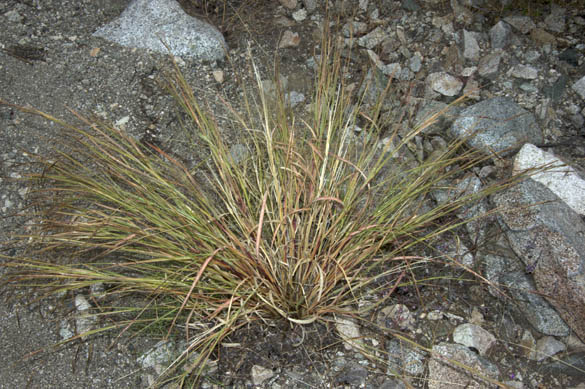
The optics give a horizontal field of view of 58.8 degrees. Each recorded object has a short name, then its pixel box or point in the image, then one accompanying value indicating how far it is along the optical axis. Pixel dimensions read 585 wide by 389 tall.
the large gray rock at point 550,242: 1.62
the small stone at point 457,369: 1.50
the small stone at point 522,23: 2.37
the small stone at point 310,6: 2.58
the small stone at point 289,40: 2.48
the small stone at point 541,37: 2.32
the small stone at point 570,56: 2.25
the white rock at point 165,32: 2.42
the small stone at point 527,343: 1.61
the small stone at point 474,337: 1.60
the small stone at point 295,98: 2.26
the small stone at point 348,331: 1.61
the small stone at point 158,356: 1.59
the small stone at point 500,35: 2.35
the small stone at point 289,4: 2.60
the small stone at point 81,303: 1.73
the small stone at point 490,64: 2.28
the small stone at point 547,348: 1.59
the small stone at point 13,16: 2.49
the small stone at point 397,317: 1.67
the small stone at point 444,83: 2.25
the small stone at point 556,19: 2.35
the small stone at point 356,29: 2.48
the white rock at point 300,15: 2.56
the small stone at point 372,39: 2.44
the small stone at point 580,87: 2.16
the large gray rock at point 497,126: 2.00
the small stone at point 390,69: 2.31
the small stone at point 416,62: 2.34
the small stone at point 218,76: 2.37
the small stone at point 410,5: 2.51
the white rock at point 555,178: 1.84
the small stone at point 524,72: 2.24
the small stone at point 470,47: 2.35
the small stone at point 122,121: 2.18
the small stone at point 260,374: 1.56
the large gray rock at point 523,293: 1.63
